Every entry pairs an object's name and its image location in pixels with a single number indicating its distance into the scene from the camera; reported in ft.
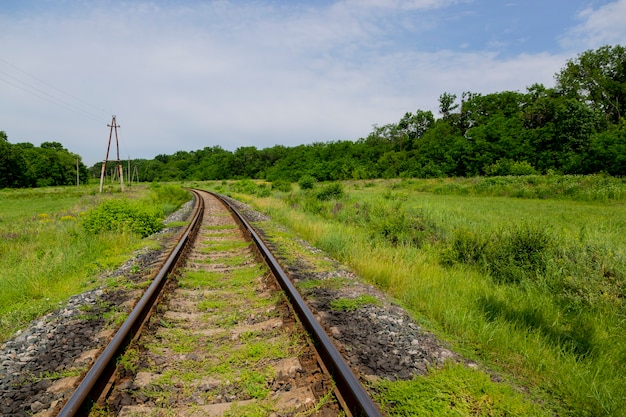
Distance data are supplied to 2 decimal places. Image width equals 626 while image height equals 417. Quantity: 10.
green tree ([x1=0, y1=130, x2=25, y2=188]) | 254.47
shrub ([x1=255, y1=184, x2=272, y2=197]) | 102.68
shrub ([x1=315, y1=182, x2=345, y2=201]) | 74.74
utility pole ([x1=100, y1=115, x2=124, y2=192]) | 132.98
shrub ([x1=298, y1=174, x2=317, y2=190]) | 105.68
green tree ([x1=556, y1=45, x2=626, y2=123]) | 185.78
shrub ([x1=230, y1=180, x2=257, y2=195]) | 127.91
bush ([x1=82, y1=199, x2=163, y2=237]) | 33.22
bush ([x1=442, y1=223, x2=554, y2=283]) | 22.00
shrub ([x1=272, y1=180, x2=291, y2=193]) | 116.49
